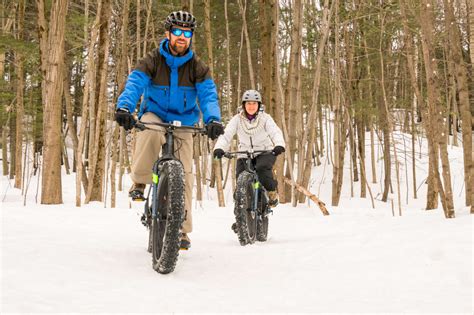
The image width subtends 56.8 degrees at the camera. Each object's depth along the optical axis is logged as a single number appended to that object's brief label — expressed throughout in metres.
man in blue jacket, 3.98
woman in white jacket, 6.27
